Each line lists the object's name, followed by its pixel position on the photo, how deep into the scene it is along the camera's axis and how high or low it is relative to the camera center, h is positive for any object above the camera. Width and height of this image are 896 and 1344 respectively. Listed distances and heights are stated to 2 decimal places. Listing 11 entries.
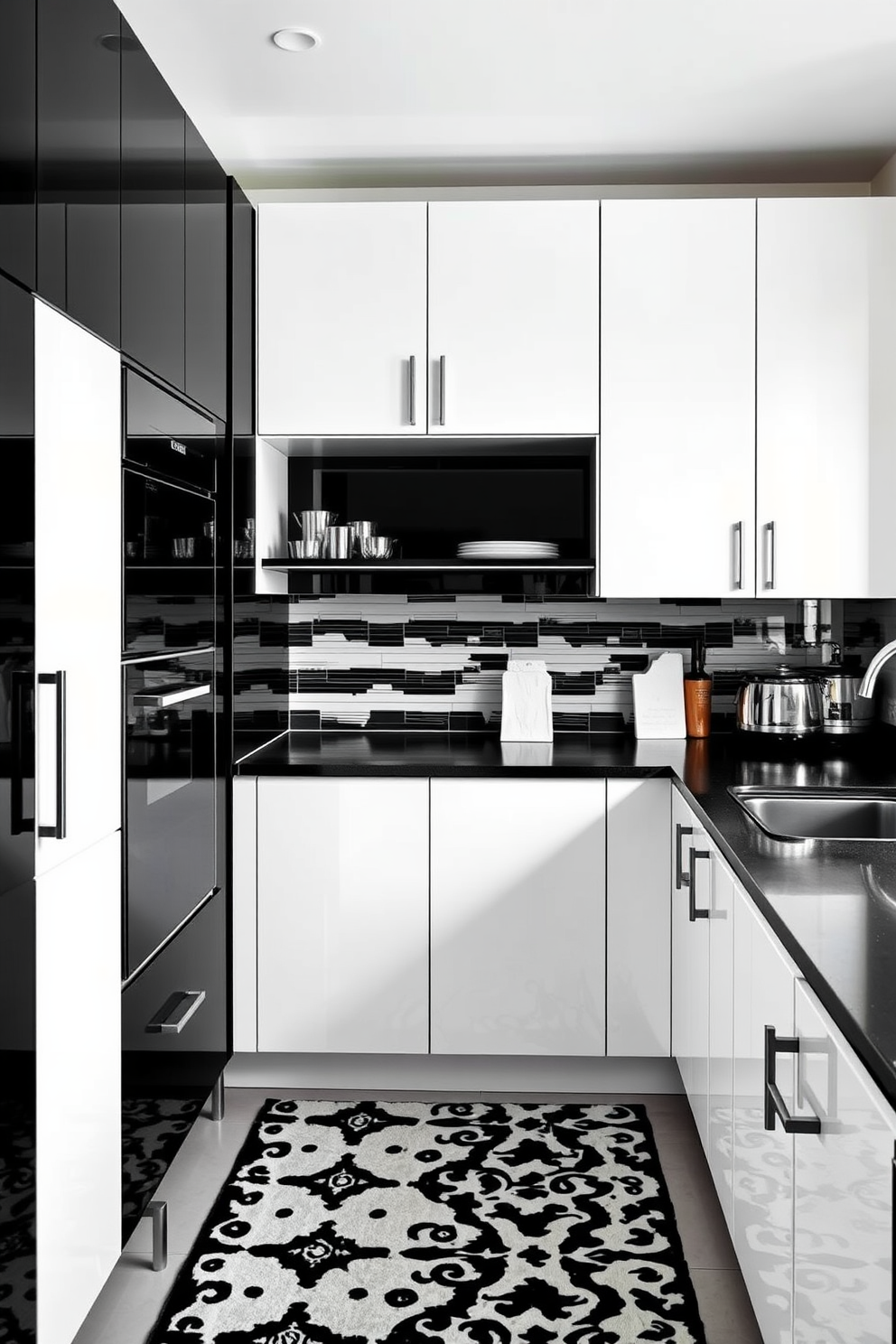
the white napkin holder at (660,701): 3.27 -0.23
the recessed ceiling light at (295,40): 2.41 +1.33
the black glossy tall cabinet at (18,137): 1.45 +0.68
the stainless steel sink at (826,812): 2.37 -0.41
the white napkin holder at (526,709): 3.22 -0.25
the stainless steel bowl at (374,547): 3.06 +0.22
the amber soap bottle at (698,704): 3.28 -0.24
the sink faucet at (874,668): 1.94 -0.08
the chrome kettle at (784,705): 2.99 -0.22
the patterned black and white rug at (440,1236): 1.97 -1.26
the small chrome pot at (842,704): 3.08 -0.22
